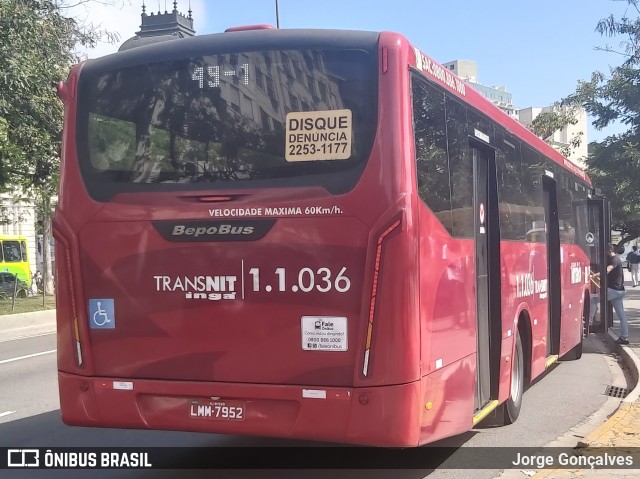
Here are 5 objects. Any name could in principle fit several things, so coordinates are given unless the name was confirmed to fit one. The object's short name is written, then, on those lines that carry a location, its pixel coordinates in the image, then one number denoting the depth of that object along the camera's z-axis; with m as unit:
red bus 4.76
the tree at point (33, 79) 16.27
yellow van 34.72
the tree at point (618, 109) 15.70
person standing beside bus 13.38
